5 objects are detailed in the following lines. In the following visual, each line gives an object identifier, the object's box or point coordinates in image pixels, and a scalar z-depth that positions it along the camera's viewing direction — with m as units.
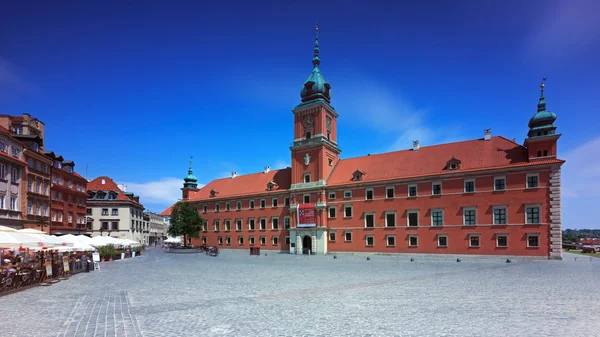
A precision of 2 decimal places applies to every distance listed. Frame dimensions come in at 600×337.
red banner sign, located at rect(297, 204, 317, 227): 52.50
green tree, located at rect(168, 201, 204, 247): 60.03
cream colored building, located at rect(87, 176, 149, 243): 66.25
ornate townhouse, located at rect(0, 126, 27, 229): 32.38
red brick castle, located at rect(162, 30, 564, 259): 37.81
